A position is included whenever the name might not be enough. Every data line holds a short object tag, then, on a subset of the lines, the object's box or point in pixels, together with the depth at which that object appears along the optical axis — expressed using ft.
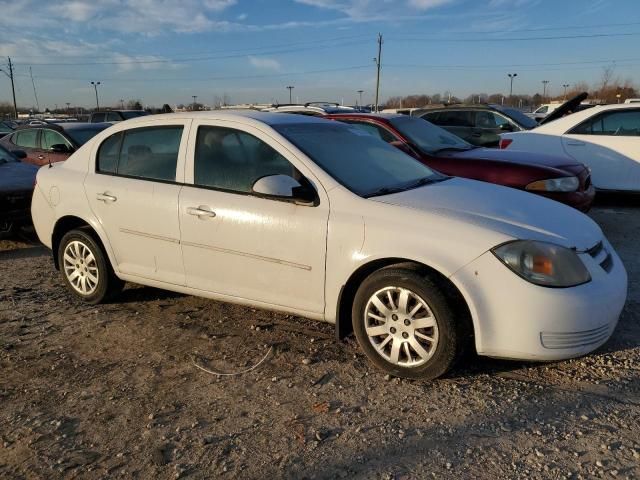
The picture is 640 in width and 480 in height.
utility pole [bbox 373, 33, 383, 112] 164.96
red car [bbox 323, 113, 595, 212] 20.15
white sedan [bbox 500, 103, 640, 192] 27.35
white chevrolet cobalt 10.60
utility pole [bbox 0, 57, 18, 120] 231.30
